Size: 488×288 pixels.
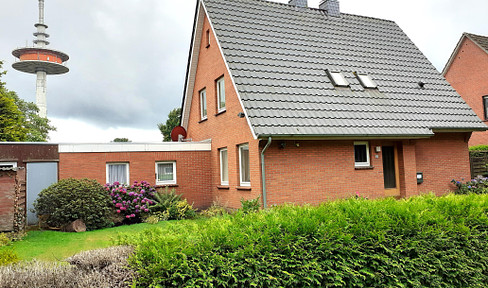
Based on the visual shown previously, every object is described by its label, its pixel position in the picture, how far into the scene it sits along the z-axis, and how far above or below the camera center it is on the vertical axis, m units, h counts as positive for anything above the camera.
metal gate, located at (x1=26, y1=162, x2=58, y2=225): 12.71 +0.08
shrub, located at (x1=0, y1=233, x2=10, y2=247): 8.36 -1.35
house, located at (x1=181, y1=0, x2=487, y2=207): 10.89 +1.99
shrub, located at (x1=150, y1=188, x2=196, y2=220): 11.97 -1.07
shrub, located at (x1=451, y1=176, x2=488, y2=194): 13.37 -0.74
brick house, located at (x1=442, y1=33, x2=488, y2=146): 22.52 +5.84
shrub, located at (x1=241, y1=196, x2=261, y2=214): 9.94 -0.88
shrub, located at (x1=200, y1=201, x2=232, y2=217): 12.36 -1.23
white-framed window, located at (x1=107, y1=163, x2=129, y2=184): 12.94 +0.13
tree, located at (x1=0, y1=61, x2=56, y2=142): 21.58 +3.53
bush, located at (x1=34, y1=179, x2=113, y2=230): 10.34 -0.75
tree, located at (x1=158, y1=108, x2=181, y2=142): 40.47 +5.72
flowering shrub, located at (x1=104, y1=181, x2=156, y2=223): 11.70 -0.79
